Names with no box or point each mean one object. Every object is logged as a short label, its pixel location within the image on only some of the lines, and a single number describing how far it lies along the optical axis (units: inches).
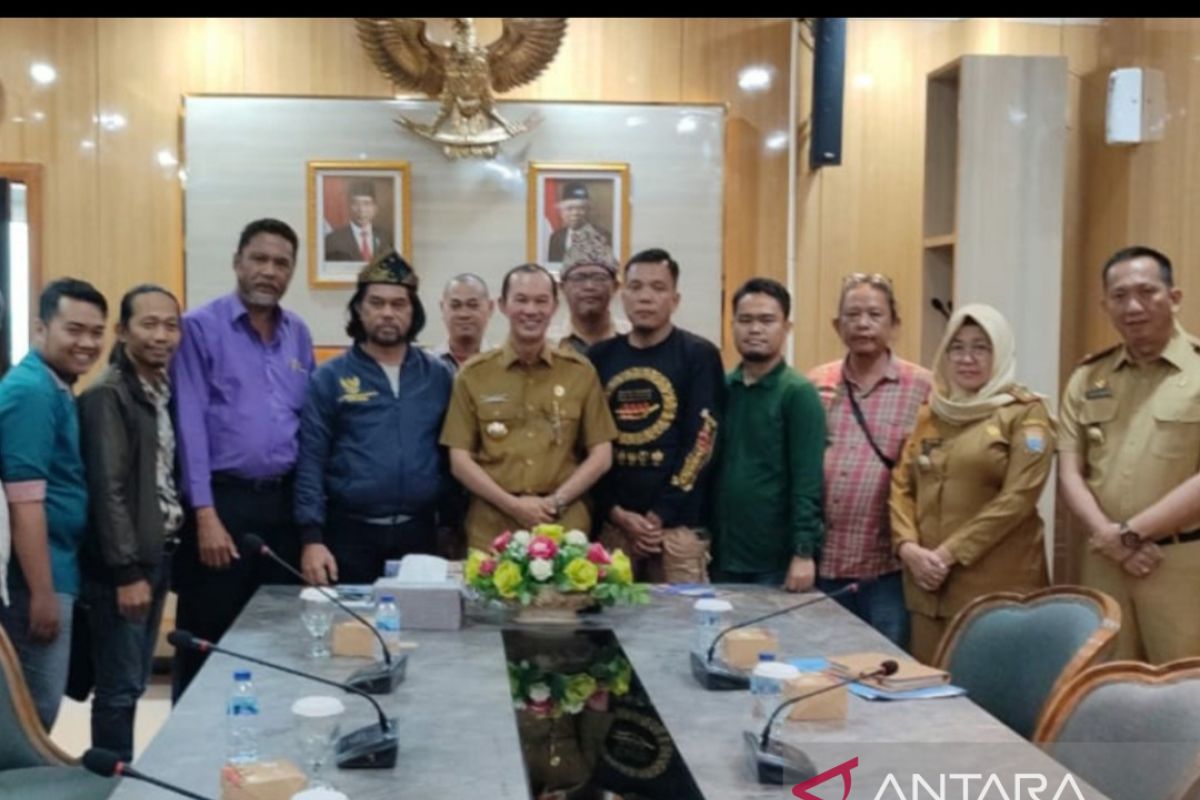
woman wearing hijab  124.9
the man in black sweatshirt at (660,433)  133.4
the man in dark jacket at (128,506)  119.5
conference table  67.7
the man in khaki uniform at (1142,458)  123.6
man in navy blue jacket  129.4
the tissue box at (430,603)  104.1
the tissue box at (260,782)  61.1
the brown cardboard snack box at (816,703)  78.5
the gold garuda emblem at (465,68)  191.8
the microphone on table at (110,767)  55.8
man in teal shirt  111.1
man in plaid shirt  135.3
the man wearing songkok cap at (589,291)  147.6
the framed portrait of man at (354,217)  197.5
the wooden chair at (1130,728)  72.1
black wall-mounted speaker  193.9
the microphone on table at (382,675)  84.9
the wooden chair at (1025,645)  90.2
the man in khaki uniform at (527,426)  129.2
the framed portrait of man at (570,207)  199.8
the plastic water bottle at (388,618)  98.7
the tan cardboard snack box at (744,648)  90.9
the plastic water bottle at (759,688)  78.5
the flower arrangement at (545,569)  104.4
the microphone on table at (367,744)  70.1
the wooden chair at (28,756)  91.4
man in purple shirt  131.3
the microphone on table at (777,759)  68.1
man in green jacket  131.0
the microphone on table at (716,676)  87.0
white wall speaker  178.7
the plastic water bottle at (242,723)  71.1
